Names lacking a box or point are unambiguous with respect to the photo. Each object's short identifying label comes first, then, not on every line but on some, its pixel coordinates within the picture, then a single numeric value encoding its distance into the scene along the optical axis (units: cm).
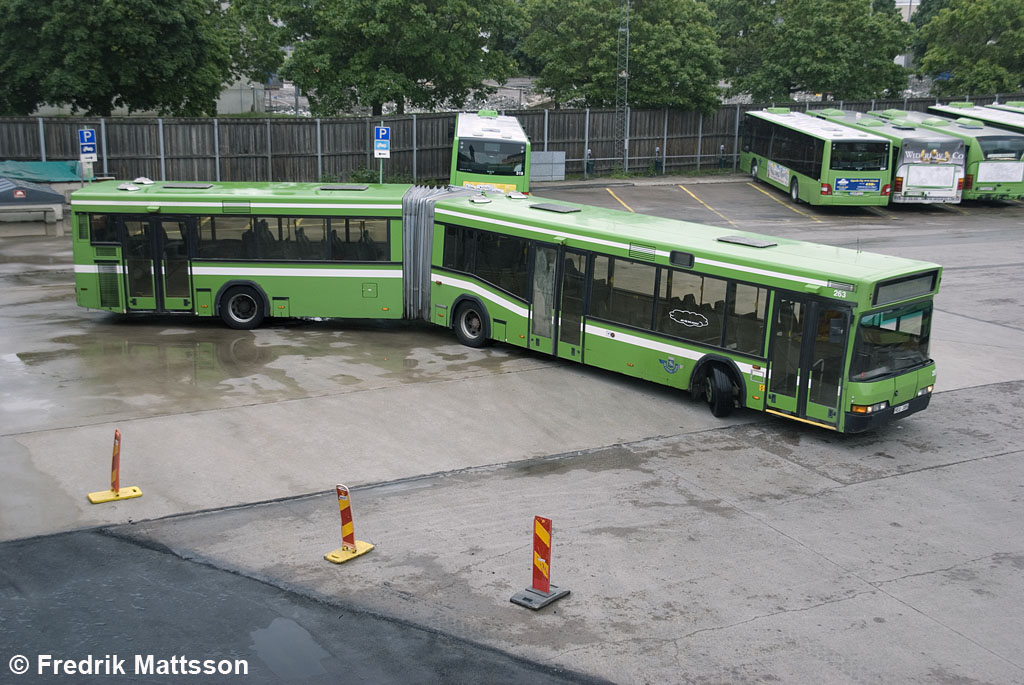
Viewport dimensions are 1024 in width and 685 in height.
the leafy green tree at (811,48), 4878
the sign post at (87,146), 3123
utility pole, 4412
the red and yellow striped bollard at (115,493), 1254
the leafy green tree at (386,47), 3853
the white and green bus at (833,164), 3725
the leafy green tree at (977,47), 5209
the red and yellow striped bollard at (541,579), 1009
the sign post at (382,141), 3192
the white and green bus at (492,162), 3412
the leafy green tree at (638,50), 4503
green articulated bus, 1497
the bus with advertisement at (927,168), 3775
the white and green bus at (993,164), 3862
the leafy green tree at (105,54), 3494
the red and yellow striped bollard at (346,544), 1092
